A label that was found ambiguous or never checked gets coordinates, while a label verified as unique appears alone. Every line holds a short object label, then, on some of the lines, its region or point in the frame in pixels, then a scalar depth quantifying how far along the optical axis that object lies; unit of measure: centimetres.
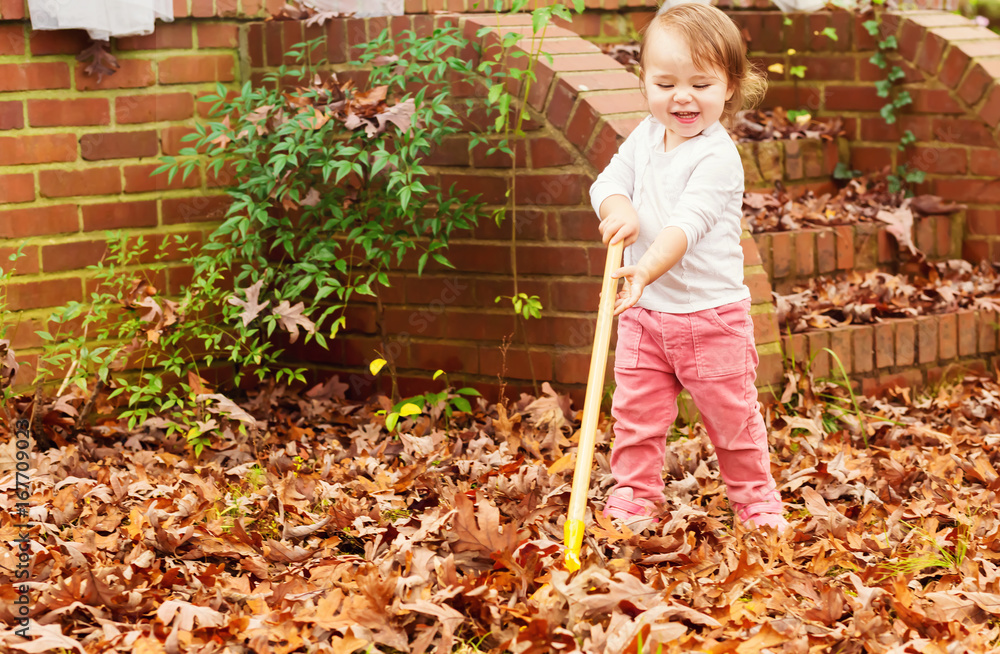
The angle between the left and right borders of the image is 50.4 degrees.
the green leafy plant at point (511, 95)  338
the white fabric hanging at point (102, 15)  345
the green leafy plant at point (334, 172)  334
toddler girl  244
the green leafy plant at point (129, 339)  336
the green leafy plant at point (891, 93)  473
